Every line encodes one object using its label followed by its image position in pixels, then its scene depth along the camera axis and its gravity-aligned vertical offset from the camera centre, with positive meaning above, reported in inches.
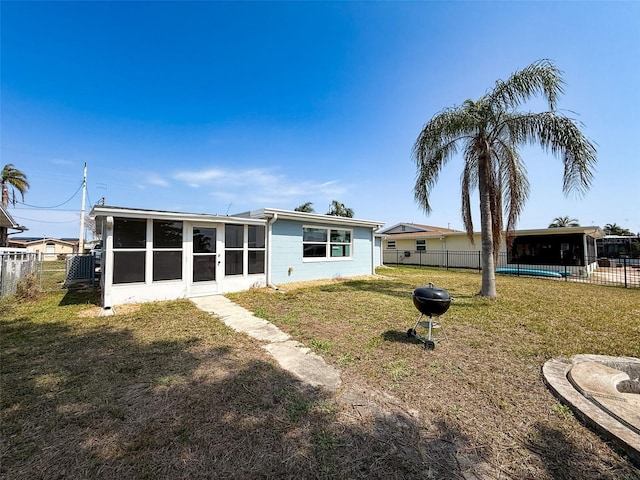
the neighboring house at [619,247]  1002.1 +2.4
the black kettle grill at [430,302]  155.3 -32.8
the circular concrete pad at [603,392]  83.3 -59.3
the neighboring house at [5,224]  430.8 +47.4
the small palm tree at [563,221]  1505.5 +160.1
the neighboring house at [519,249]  558.9 -1.8
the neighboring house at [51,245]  1416.8 +21.4
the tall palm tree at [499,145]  269.3 +122.6
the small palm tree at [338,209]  1021.8 +156.3
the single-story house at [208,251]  255.1 -3.1
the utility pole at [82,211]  727.7 +106.6
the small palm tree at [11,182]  767.4 +202.0
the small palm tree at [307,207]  1041.5 +167.7
